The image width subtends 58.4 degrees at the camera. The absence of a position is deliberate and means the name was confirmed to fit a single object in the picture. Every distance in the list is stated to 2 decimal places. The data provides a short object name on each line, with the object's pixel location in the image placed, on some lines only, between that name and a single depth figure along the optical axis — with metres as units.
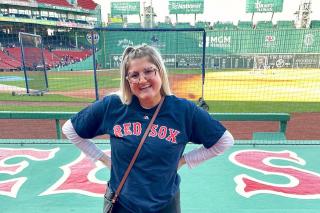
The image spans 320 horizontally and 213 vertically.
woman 1.71
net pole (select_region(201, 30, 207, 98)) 7.88
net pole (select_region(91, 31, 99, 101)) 7.83
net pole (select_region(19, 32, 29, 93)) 12.61
